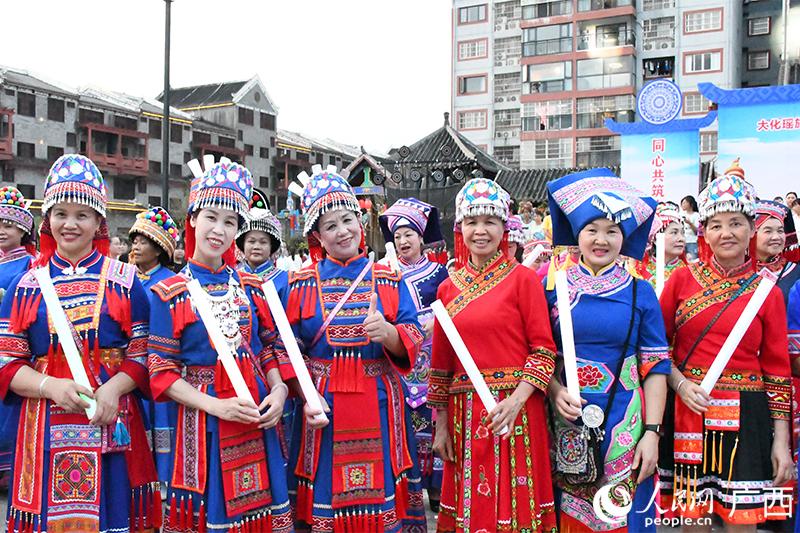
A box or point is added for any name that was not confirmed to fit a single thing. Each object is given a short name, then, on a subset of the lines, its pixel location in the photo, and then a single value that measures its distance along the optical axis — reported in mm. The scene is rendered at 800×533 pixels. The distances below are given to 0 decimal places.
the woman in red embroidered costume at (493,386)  2932
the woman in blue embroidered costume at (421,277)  4734
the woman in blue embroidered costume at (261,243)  5152
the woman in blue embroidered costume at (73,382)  2859
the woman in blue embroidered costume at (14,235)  4914
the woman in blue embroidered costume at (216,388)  2848
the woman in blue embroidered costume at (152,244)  4979
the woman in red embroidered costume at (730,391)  3176
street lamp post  10116
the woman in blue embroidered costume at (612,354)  2906
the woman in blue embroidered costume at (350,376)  3098
